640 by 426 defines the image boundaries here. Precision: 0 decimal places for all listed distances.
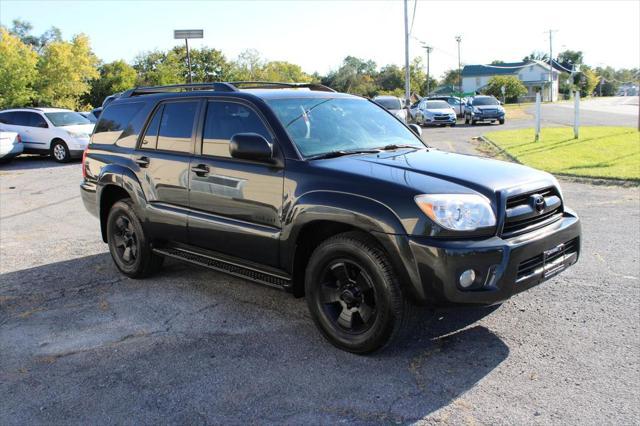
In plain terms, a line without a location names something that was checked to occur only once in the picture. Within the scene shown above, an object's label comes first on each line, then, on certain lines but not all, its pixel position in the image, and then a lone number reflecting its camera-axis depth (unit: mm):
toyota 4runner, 3502
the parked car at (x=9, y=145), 16906
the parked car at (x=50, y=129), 17391
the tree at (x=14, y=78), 25266
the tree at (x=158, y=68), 47875
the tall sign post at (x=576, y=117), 16759
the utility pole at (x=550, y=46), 82175
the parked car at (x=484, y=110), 30375
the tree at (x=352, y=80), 85688
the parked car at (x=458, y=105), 38725
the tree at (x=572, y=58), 138638
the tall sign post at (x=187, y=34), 20484
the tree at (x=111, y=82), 52438
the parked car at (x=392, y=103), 26750
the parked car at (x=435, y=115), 29906
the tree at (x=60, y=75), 39844
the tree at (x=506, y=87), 74875
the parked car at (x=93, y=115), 21817
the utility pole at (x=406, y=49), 32438
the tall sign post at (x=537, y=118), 17673
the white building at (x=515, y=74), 101125
